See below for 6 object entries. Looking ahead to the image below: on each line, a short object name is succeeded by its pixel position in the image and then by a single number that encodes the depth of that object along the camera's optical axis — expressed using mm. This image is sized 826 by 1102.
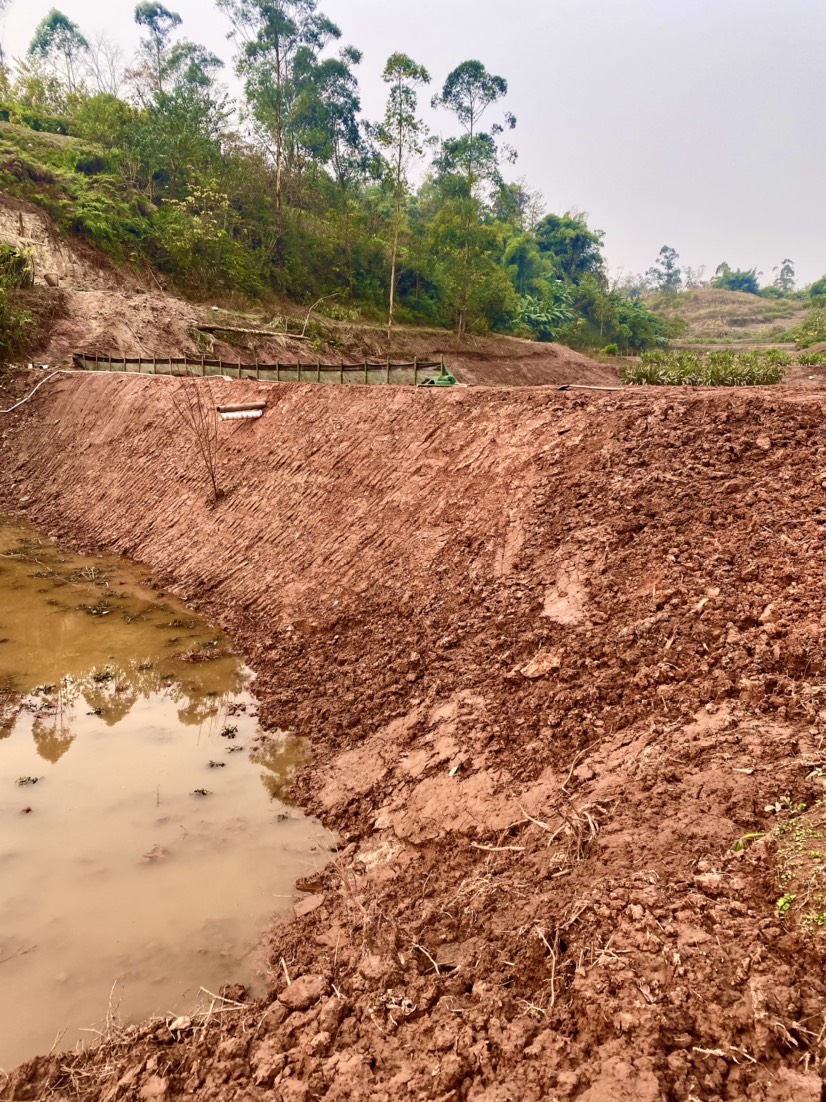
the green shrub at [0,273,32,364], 17250
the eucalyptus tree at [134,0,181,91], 37312
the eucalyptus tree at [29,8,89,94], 43844
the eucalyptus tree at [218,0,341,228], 30750
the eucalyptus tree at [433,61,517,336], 29766
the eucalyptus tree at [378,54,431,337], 23980
